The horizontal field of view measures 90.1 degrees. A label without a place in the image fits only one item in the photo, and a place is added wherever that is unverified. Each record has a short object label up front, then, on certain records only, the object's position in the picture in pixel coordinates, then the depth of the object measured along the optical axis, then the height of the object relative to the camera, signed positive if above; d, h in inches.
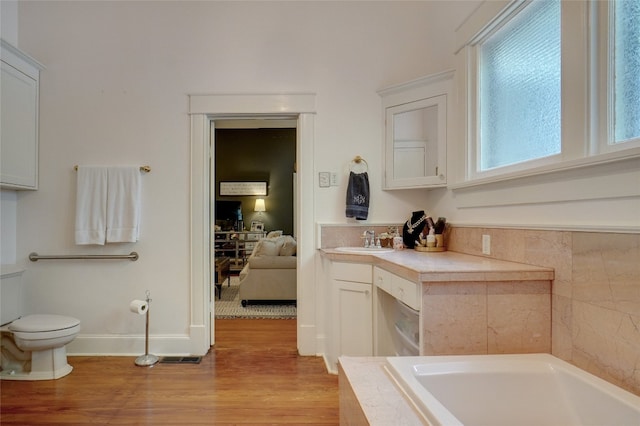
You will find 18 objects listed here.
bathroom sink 89.0 -11.2
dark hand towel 101.7 +5.3
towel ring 105.9 +15.8
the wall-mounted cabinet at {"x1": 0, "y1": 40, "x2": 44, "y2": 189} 91.4 +27.8
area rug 141.2 -45.9
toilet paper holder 96.2 -45.0
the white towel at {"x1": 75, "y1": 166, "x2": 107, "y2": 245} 99.7 +2.1
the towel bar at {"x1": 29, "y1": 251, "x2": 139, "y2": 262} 102.0 -14.4
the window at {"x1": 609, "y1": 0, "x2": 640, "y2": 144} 45.4 +21.0
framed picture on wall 301.0 +22.7
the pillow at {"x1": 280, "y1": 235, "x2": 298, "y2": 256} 160.4 -18.0
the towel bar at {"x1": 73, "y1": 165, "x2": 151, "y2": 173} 102.1 +13.8
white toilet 85.0 -36.3
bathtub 43.8 -25.1
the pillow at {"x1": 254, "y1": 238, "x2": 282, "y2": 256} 158.7 -17.9
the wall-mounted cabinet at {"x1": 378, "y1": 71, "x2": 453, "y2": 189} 95.1 +25.7
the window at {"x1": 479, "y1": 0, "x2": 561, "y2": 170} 61.1 +27.6
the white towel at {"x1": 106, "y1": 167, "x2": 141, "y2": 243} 100.8 +2.4
